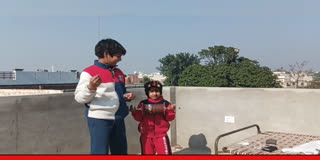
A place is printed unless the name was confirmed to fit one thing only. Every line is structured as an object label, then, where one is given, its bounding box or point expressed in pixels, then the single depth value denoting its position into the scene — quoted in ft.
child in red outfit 10.07
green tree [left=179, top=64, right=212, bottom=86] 123.24
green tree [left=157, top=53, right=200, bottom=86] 185.16
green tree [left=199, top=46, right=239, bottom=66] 144.77
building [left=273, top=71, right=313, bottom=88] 95.14
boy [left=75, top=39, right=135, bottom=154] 8.06
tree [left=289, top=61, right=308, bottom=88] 92.81
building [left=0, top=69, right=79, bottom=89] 124.26
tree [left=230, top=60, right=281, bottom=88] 111.65
